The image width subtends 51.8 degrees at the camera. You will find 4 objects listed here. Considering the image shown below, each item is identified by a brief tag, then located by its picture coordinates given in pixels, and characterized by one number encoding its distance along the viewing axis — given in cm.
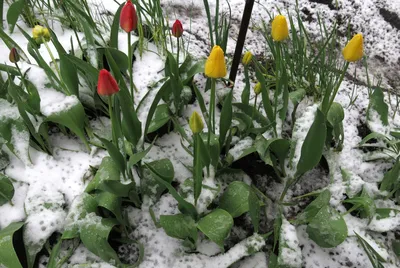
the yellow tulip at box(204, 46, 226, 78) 89
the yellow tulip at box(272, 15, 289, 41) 103
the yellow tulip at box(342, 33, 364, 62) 98
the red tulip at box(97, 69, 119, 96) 89
